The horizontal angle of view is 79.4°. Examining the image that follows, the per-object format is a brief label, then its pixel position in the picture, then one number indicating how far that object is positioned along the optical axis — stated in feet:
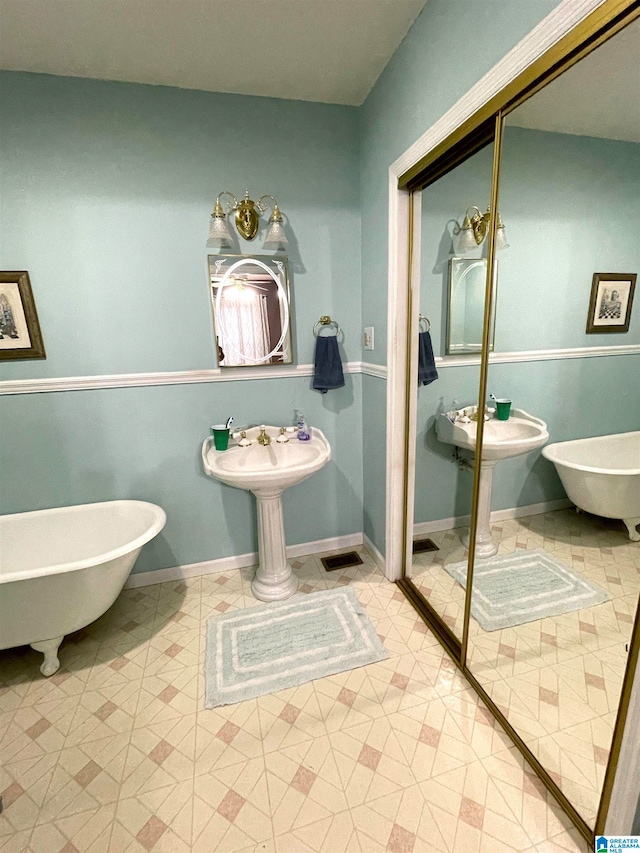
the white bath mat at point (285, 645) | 5.27
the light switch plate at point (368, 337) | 6.89
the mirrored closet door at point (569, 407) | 2.94
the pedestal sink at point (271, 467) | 6.56
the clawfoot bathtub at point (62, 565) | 4.87
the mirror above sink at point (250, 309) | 6.52
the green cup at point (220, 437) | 6.63
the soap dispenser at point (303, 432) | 7.00
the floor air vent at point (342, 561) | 7.73
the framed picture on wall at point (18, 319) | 5.77
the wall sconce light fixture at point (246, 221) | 6.01
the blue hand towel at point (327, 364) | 6.98
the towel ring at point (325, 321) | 7.07
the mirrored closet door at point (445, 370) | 4.62
